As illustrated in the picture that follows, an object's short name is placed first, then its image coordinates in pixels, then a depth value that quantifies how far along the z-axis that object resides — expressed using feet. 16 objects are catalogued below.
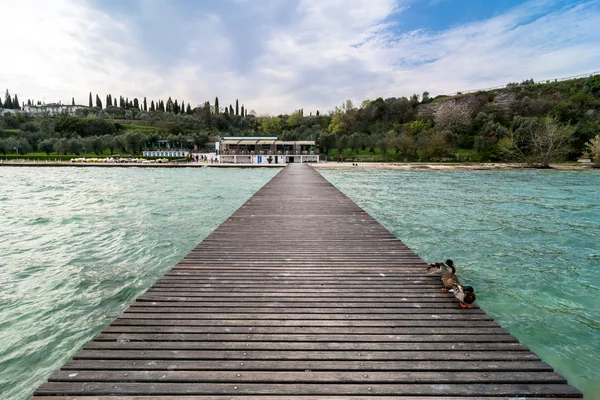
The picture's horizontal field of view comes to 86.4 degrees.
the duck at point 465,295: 12.59
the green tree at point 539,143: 155.84
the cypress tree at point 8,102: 473.26
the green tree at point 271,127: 317.42
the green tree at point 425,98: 344.24
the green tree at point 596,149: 145.28
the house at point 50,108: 518.04
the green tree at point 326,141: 214.28
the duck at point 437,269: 15.88
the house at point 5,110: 410.76
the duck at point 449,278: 14.26
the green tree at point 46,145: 207.41
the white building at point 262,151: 194.80
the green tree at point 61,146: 201.67
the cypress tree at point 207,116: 343.67
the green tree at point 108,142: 217.36
